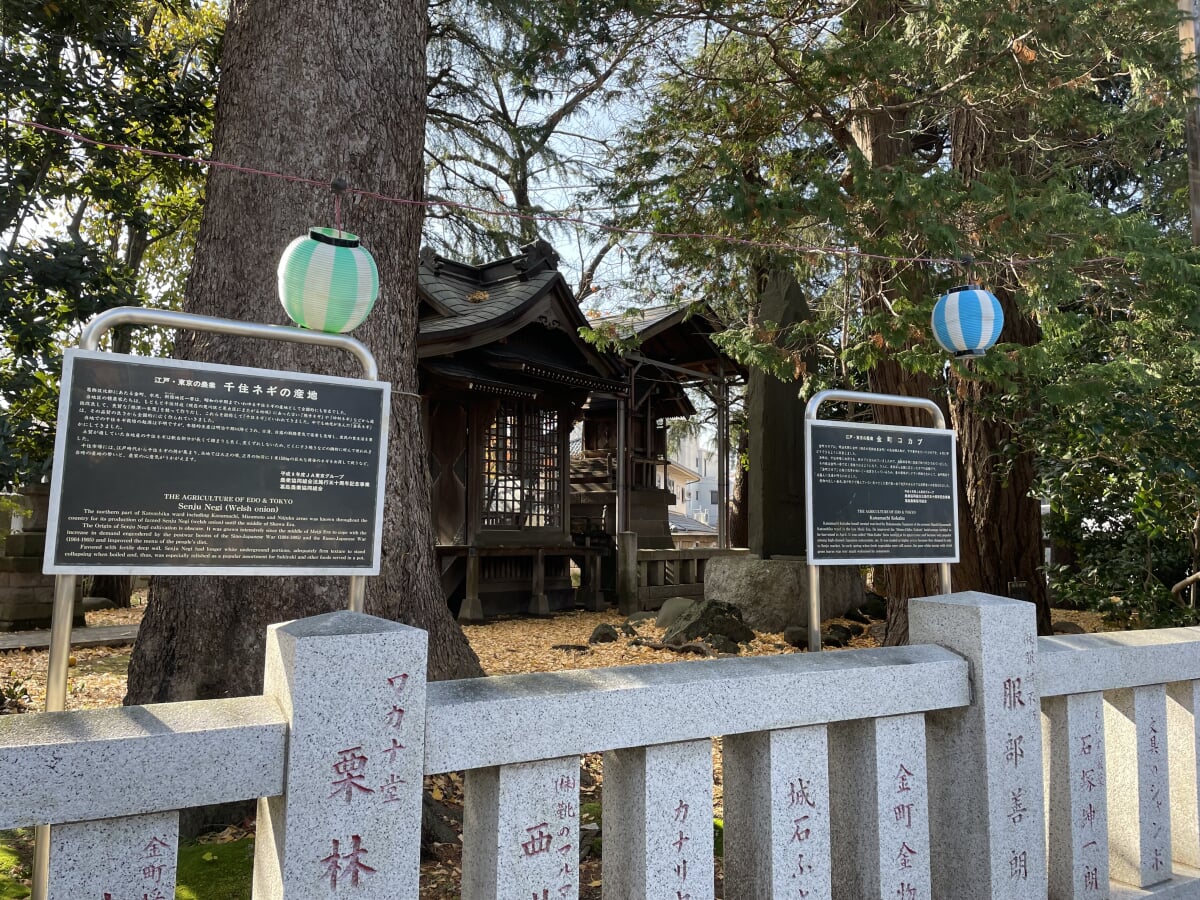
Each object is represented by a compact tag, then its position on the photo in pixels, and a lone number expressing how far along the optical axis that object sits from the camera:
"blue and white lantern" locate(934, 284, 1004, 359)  4.11
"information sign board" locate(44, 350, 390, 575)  2.03
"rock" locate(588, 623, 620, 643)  9.55
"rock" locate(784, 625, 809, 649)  8.95
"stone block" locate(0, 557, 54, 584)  9.67
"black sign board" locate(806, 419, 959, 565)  3.18
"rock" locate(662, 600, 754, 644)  8.78
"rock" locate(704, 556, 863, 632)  9.74
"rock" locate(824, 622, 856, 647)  9.22
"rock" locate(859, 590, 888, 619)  10.86
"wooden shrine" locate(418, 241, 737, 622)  11.18
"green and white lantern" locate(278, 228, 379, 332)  2.79
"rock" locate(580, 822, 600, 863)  3.71
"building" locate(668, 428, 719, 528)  55.59
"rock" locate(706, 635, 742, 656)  8.43
